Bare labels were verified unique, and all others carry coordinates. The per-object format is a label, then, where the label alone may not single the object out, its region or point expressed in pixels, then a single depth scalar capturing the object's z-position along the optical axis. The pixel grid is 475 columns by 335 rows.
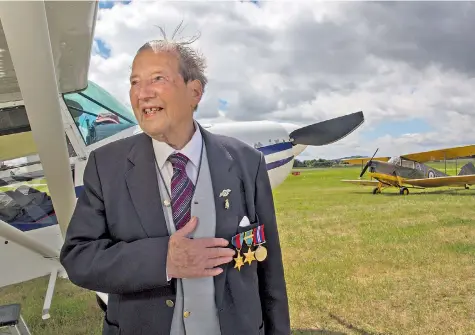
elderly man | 0.98
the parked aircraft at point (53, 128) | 1.55
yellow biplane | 22.61
